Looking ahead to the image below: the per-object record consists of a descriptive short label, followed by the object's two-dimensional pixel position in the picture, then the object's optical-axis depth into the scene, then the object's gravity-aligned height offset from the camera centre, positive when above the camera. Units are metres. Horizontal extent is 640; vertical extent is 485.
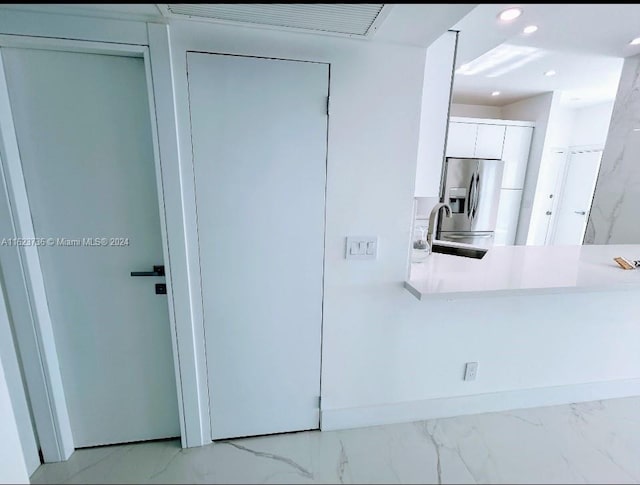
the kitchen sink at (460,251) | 2.20 -0.53
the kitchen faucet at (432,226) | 2.10 -0.33
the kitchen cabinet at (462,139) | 4.06 +0.49
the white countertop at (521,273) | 1.54 -0.52
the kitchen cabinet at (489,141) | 4.11 +0.49
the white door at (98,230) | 1.32 -0.27
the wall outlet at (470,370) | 1.88 -1.14
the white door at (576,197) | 4.48 -0.25
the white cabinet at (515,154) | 4.23 +0.33
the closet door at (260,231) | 1.36 -0.27
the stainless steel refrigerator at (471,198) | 4.00 -0.26
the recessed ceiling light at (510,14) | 1.47 +0.78
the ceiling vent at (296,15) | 1.12 +0.59
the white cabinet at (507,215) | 4.41 -0.50
